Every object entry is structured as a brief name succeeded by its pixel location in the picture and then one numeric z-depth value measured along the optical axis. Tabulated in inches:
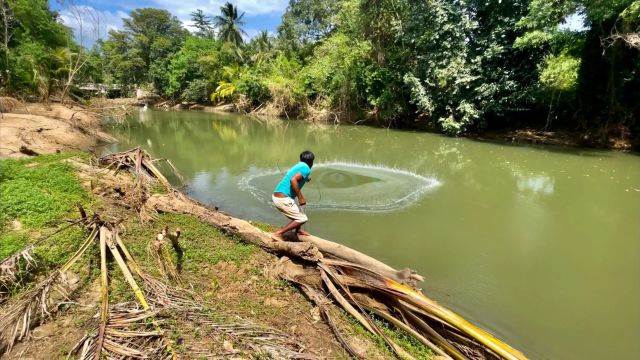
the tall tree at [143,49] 1766.7
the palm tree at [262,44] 1578.0
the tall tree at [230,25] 1655.0
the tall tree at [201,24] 2239.2
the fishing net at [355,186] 351.9
